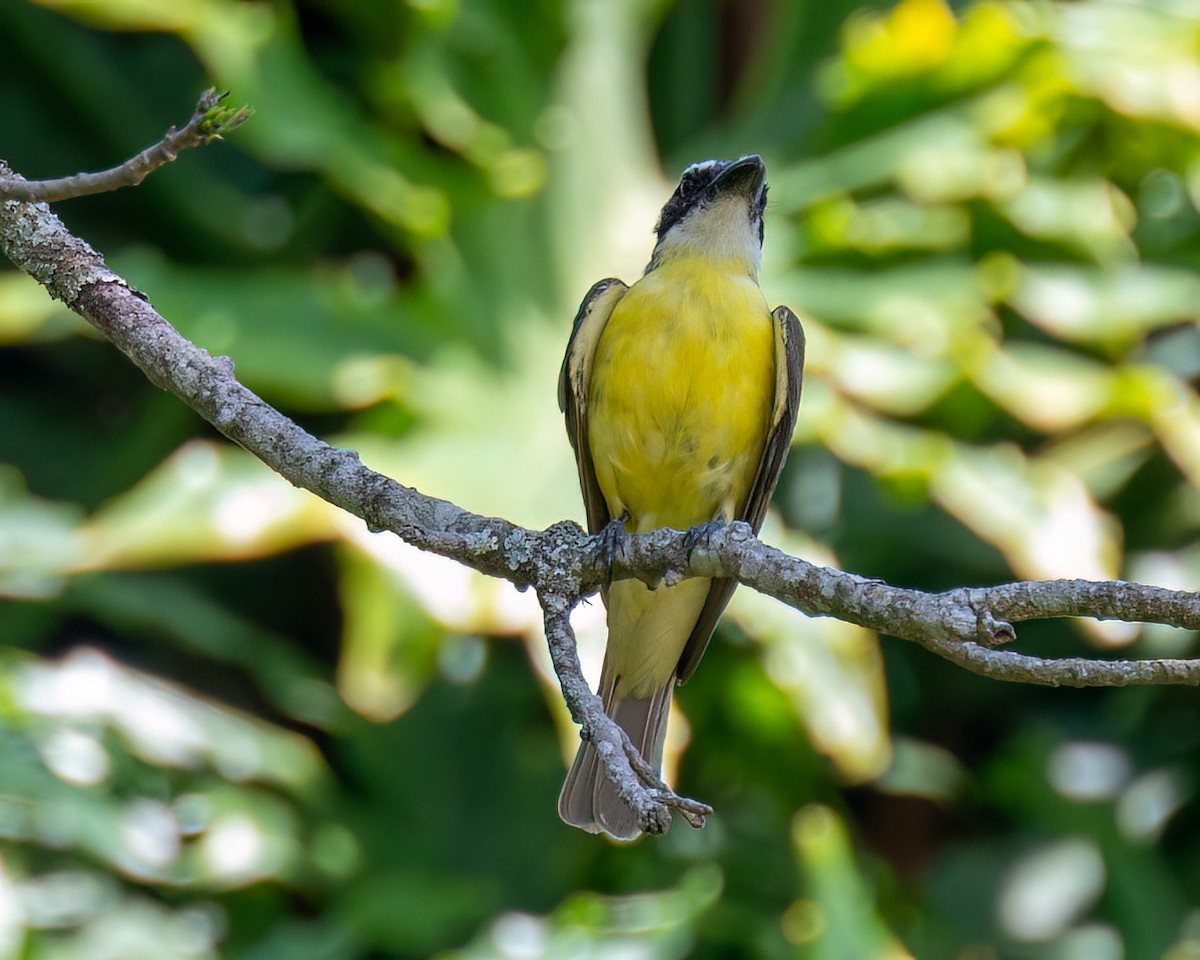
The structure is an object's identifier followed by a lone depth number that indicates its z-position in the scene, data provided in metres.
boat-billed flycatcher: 7.90
